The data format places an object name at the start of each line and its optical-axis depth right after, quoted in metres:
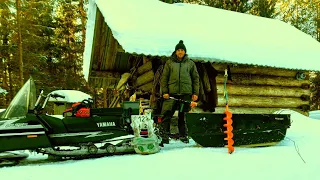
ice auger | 4.92
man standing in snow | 6.04
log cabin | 7.74
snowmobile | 4.48
